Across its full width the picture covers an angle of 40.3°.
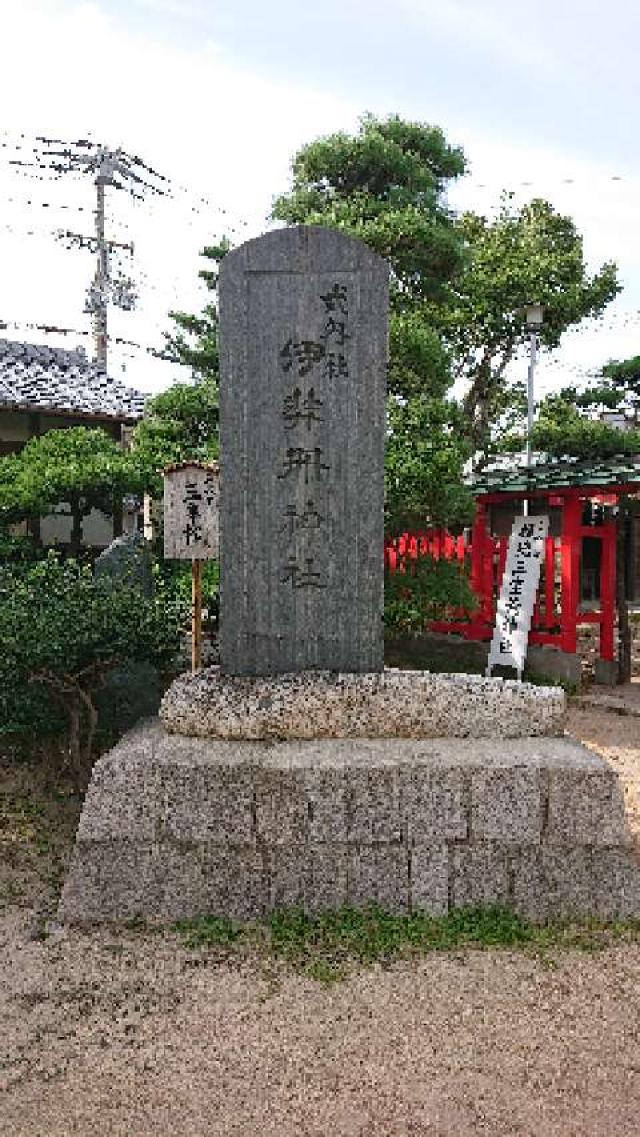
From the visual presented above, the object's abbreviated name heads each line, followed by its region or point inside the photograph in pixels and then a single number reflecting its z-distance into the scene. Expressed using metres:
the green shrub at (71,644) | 5.39
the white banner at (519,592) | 10.90
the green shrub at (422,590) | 9.60
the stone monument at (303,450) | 5.20
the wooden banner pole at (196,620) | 6.39
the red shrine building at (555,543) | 11.22
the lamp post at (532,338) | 14.50
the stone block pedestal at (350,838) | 4.29
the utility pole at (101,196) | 24.25
